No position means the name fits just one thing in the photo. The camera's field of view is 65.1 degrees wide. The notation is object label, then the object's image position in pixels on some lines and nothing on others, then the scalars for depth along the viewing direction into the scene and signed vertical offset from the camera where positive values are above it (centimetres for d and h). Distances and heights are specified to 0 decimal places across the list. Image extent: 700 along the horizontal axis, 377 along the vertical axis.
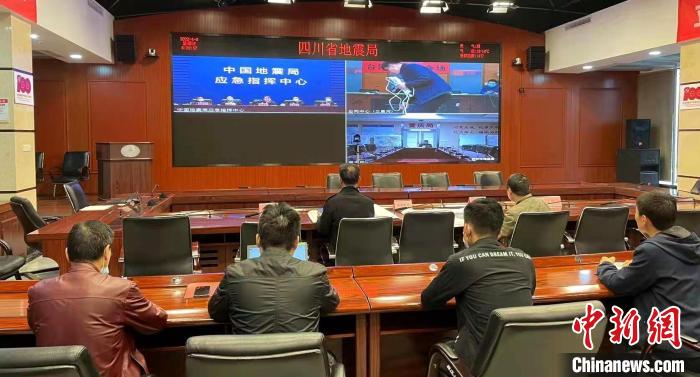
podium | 716 -16
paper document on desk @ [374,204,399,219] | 471 -51
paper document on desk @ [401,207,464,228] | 439 -53
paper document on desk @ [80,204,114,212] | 471 -45
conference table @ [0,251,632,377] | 220 -61
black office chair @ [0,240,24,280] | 379 -76
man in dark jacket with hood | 218 -48
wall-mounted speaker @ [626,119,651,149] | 1013 +39
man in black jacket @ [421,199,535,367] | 201 -49
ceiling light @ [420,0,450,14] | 763 +209
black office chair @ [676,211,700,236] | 390 -47
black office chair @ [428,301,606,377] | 171 -60
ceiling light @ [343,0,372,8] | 746 +209
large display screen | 873 +90
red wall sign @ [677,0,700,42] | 656 +164
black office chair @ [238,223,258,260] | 353 -52
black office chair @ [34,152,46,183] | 830 -13
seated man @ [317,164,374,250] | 406 -39
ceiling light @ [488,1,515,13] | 759 +207
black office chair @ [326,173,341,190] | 680 -33
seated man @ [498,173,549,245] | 397 -36
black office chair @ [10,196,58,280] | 398 -58
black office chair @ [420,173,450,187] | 723 -33
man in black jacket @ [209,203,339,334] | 190 -48
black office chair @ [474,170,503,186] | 721 -32
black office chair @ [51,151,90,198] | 838 -15
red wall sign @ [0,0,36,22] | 512 +145
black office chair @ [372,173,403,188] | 707 -34
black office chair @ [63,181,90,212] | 506 -38
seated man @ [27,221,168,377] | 179 -51
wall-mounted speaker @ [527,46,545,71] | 976 +174
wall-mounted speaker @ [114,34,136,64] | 847 +169
